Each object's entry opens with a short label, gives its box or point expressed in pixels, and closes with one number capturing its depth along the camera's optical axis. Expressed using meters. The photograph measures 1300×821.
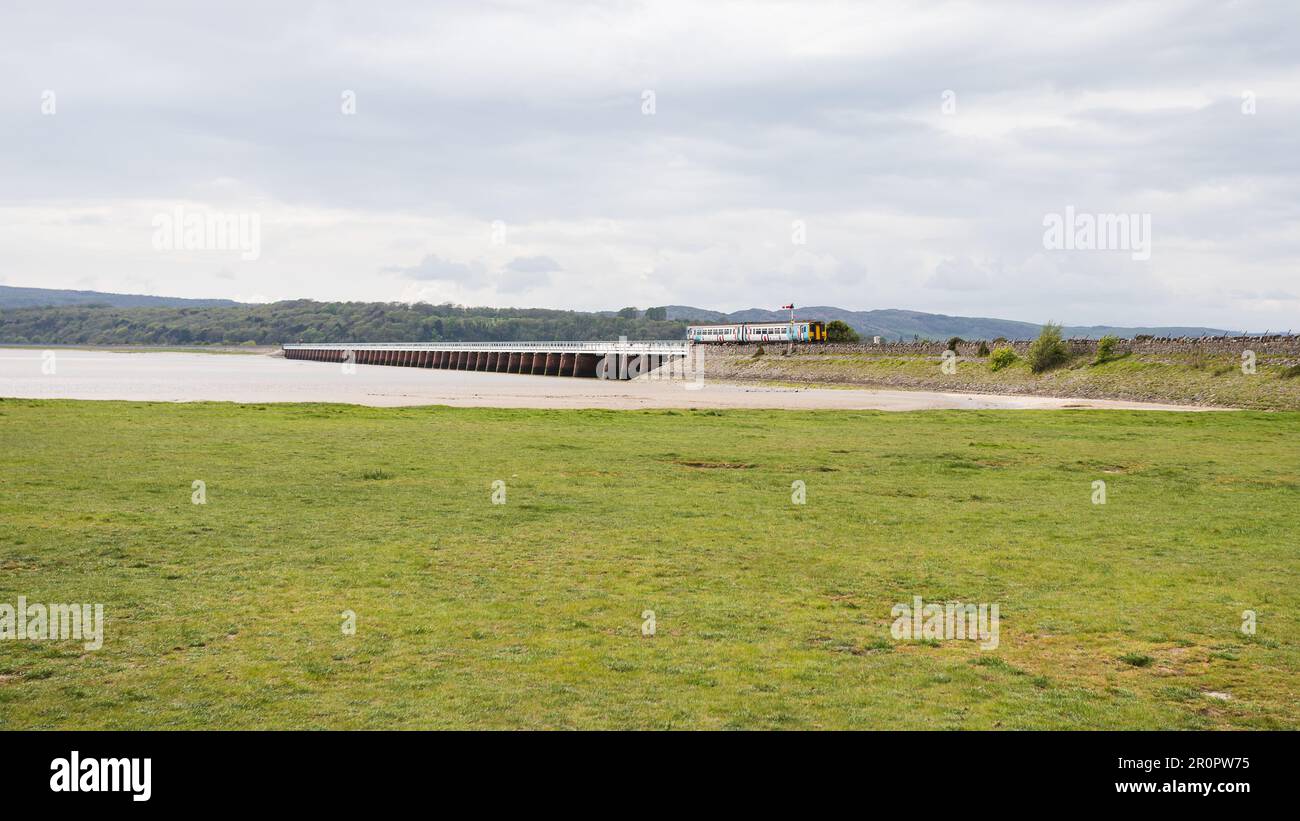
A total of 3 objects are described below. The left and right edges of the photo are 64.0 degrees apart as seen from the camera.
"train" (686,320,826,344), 134.38
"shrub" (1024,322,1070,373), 88.88
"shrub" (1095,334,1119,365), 85.75
